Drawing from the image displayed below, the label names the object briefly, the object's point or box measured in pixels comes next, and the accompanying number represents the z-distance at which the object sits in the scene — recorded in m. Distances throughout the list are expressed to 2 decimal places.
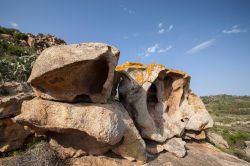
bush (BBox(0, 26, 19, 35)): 21.84
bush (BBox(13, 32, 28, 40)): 21.47
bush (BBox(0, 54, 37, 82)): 6.04
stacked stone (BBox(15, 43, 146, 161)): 3.20
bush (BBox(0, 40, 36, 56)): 13.33
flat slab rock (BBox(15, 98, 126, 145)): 3.22
